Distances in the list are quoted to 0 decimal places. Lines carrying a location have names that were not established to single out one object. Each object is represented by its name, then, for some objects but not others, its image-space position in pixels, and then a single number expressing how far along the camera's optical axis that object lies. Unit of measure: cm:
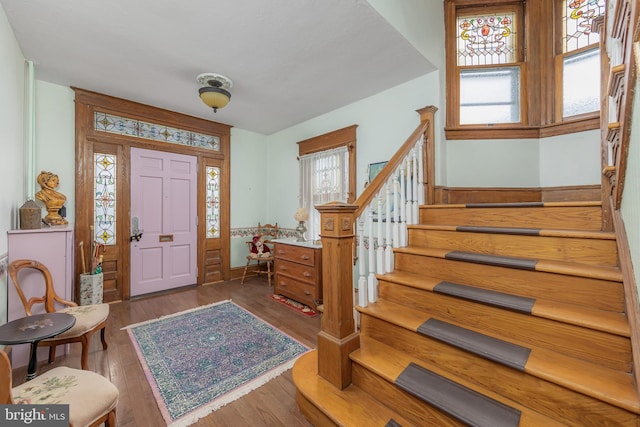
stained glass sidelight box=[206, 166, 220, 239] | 457
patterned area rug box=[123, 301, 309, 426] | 180
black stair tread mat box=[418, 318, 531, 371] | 123
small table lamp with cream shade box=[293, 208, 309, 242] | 402
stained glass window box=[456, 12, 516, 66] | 297
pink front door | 384
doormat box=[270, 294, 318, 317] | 324
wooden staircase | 112
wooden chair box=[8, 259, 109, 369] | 197
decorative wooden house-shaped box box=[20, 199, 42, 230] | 245
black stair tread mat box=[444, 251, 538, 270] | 154
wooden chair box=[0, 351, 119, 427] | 117
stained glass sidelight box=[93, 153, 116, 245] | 354
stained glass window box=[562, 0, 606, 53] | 254
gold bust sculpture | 285
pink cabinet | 214
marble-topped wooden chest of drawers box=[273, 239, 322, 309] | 335
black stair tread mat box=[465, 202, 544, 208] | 197
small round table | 152
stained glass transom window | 361
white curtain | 392
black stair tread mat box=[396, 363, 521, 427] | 112
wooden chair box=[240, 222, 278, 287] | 446
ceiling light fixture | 298
